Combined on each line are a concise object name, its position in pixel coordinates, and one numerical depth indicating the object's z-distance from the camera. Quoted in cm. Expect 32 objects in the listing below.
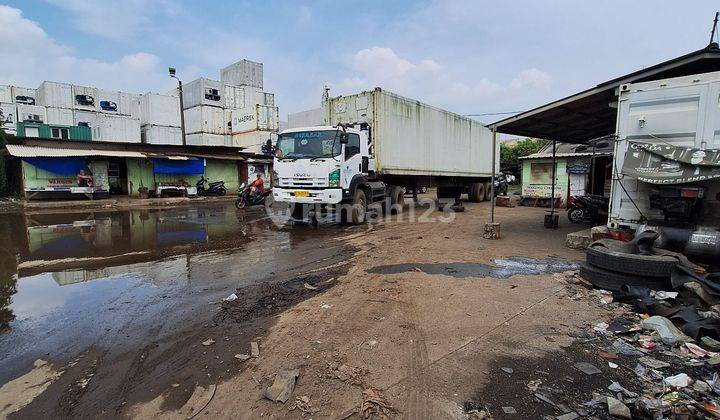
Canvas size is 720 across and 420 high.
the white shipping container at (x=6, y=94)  3459
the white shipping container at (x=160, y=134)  3728
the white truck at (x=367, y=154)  991
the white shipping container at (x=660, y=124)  544
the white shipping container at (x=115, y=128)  3494
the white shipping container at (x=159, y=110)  3684
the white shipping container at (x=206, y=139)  3734
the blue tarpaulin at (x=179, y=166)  2217
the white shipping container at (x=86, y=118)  3419
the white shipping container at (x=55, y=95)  3278
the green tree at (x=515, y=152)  3188
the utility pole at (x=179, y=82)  2341
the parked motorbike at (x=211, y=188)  2369
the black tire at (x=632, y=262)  425
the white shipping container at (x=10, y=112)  3350
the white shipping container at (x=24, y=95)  3488
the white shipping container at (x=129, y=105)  3716
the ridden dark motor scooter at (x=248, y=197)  1606
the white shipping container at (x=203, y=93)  3684
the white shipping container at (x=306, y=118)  3557
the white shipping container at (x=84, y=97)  3419
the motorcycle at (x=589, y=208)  922
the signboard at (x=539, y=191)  1677
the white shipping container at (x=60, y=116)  3297
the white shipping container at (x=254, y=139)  3473
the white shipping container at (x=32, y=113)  3186
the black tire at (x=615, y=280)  430
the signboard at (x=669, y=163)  507
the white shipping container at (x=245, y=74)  4316
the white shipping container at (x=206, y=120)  3688
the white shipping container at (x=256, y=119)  3500
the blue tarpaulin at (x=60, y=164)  1848
